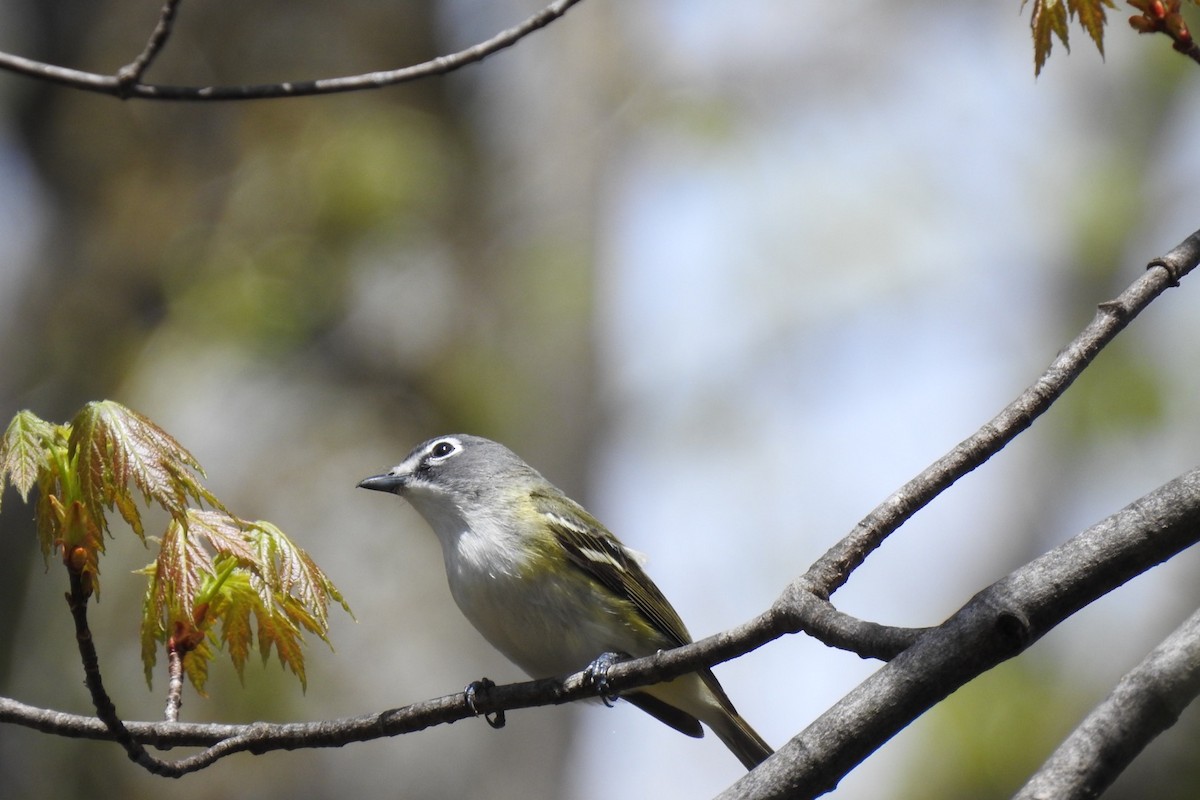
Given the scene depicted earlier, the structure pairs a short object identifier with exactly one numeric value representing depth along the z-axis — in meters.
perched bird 8.52
